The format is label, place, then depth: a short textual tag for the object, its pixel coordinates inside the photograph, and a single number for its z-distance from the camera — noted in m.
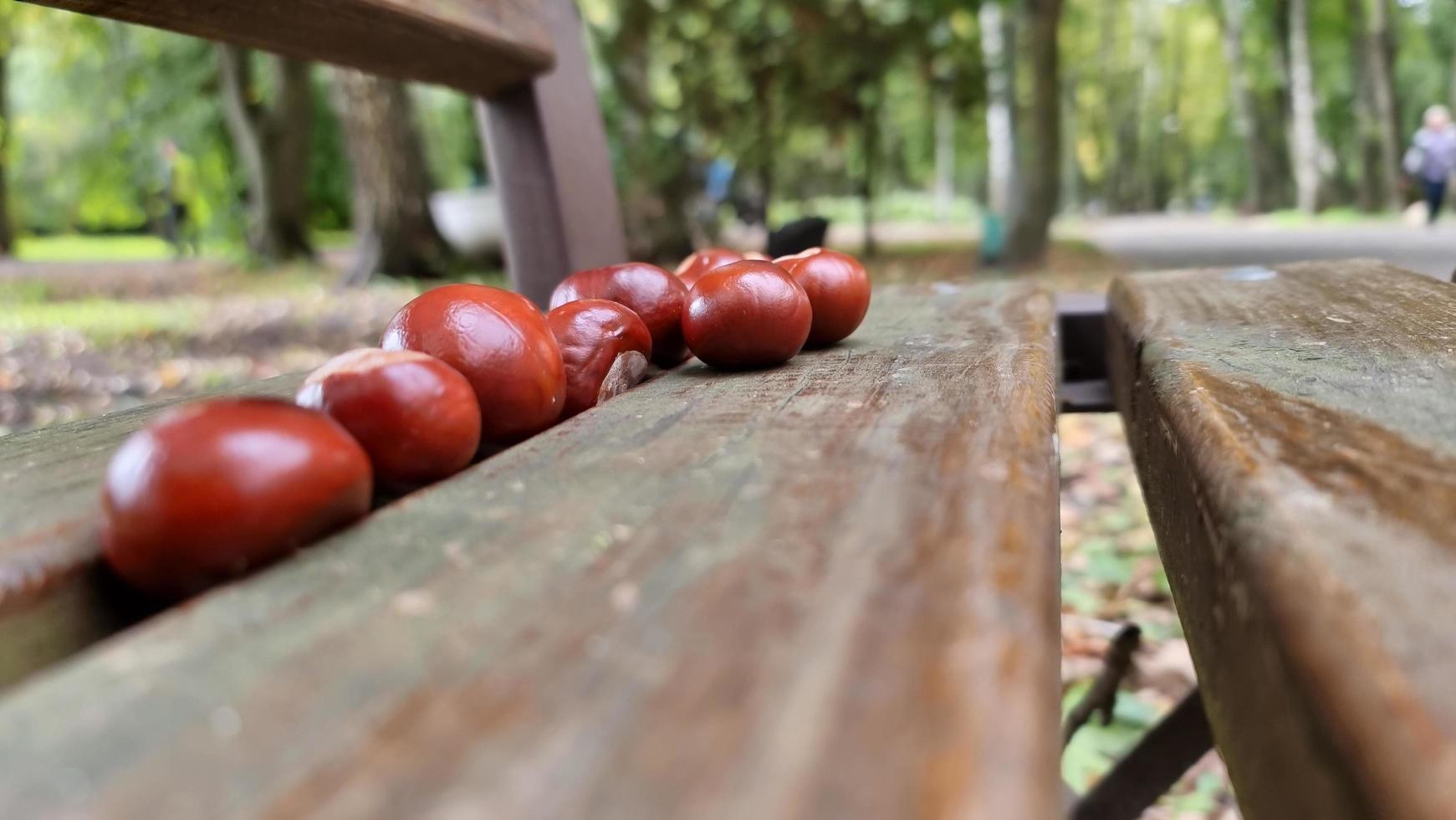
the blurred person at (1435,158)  15.72
